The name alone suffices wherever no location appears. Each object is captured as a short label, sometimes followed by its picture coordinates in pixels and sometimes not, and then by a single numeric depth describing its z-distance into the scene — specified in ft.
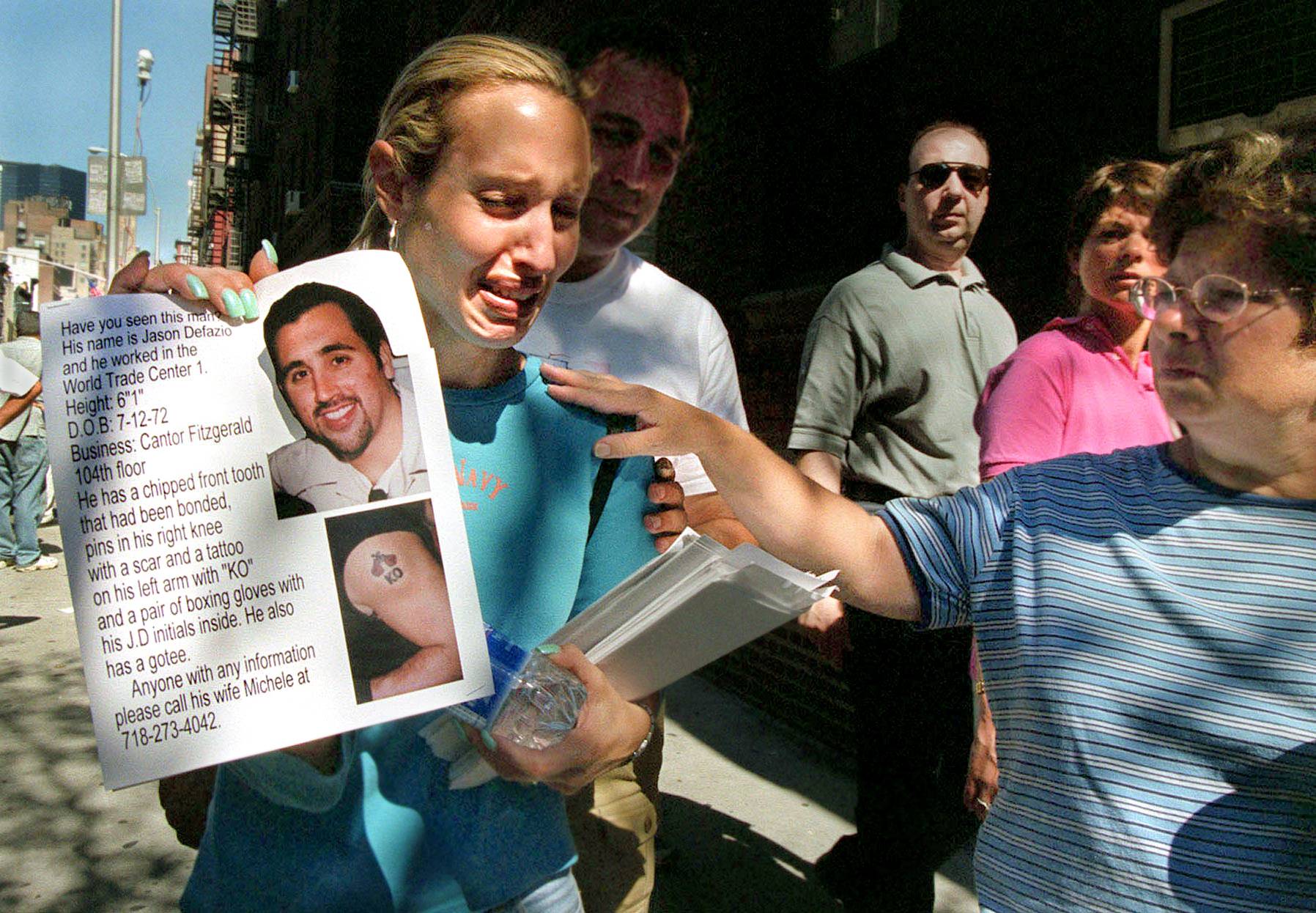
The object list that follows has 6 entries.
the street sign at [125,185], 49.52
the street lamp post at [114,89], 35.40
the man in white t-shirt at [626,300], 6.50
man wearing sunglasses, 8.38
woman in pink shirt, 6.71
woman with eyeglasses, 3.94
